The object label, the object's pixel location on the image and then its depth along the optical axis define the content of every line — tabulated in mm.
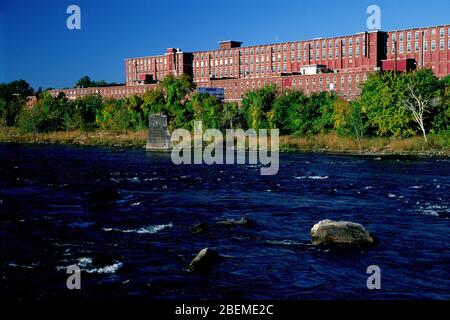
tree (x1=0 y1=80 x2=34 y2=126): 160625
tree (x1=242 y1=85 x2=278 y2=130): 105500
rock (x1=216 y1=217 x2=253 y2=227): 29641
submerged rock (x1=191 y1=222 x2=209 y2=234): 28114
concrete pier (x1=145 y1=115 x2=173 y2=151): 94125
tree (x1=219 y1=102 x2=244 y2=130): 109844
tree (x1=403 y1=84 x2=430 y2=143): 78312
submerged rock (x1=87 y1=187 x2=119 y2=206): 38438
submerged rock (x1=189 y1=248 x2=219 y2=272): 21788
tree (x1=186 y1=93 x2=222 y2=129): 112125
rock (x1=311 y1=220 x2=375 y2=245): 25078
